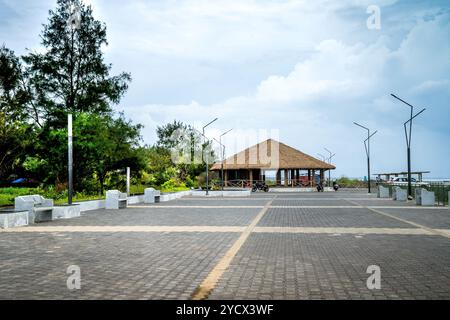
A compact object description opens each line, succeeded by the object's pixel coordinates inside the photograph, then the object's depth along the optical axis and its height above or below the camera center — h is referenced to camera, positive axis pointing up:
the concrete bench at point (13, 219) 13.47 -1.08
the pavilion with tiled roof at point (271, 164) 56.38 +2.34
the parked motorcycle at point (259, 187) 51.44 -0.50
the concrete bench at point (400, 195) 29.21 -0.87
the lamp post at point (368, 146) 45.72 +3.74
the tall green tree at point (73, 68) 31.89 +8.49
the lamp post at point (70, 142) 16.48 +1.57
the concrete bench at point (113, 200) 21.39 -0.79
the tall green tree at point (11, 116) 22.81 +4.38
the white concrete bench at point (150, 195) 27.34 -0.73
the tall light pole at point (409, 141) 28.00 +2.70
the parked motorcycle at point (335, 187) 55.28 -0.60
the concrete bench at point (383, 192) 34.50 -0.78
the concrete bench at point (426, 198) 24.36 -0.90
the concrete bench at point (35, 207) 14.90 -0.80
